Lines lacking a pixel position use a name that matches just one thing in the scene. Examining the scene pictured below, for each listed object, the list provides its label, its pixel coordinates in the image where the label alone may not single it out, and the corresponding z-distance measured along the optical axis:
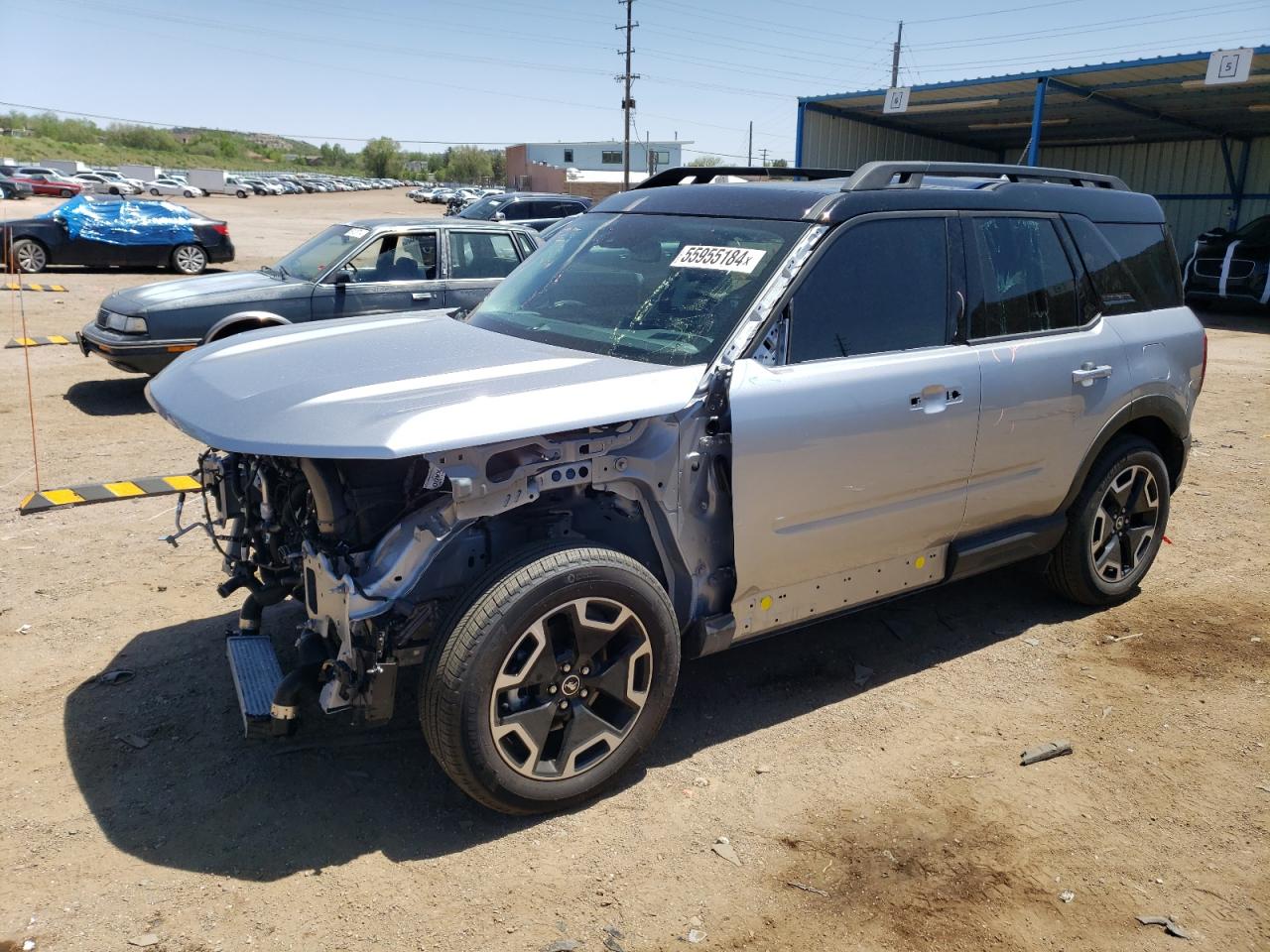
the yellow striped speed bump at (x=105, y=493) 6.06
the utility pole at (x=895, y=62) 61.91
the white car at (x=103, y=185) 50.78
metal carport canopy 18.67
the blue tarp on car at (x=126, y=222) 18.02
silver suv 3.03
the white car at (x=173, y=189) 63.31
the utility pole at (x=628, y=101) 53.53
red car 47.56
